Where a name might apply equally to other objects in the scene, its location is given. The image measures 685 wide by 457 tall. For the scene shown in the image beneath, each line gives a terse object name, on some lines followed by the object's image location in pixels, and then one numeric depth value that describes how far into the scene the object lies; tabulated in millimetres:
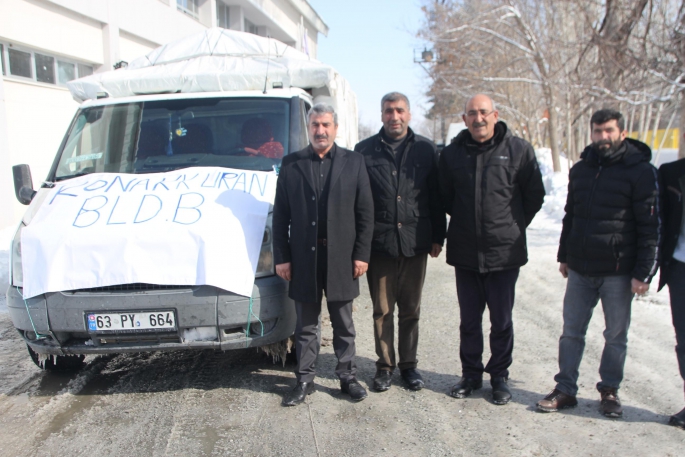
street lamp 23638
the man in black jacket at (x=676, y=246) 3465
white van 3682
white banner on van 3670
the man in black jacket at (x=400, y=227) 3951
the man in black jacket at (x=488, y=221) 3779
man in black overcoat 3770
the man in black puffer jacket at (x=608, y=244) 3424
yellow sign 35938
